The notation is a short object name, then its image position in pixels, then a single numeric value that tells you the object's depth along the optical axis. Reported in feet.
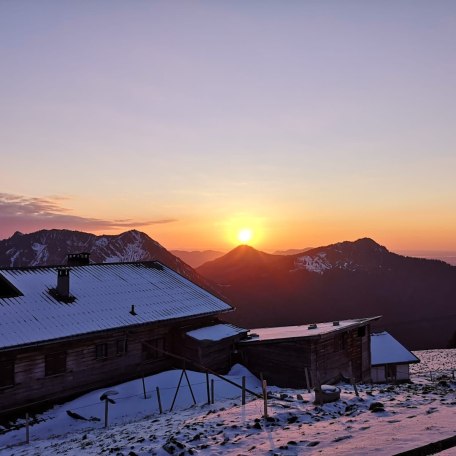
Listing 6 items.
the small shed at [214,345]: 86.99
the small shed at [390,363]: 139.54
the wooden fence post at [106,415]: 60.46
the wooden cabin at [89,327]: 67.26
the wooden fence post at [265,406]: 45.27
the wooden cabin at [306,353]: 85.92
